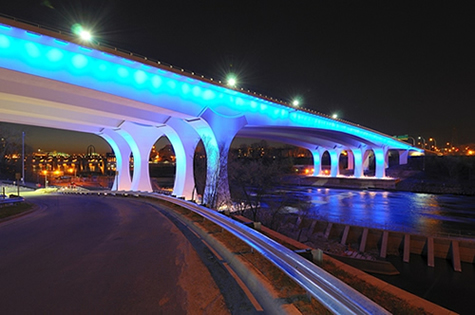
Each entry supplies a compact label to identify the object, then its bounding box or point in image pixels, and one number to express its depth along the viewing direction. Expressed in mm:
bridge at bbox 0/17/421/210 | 14516
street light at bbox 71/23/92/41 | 14766
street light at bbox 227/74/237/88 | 25609
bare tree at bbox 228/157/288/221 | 34616
